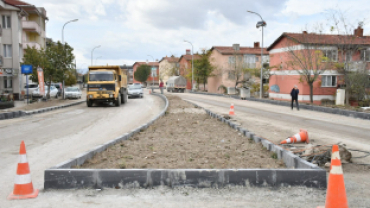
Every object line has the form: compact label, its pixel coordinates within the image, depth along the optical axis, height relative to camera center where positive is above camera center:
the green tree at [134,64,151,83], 111.44 +4.25
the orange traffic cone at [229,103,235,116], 17.50 -1.44
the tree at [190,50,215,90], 60.22 +3.50
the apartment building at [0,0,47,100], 32.59 +3.83
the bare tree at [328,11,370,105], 26.91 +2.06
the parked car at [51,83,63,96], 40.42 -0.26
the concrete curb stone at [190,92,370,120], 17.70 -1.55
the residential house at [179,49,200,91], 79.50 +5.55
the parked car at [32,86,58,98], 33.66 -0.71
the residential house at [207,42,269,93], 52.03 +4.20
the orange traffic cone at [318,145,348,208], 3.93 -1.23
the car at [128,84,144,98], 38.91 -0.69
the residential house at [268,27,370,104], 30.23 +2.69
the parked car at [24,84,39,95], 34.28 -0.27
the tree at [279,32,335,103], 29.50 +2.67
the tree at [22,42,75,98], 29.44 +2.28
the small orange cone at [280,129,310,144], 9.02 -1.48
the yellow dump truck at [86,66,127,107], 23.83 -0.06
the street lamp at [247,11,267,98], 31.86 +6.11
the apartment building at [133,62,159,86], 119.42 +1.61
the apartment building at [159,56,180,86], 87.00 +5.24
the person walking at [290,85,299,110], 21.98 -0.57
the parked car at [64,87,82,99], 36.12 -0.87
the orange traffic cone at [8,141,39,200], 4.82 -1.46
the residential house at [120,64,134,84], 148.01 +4.72
